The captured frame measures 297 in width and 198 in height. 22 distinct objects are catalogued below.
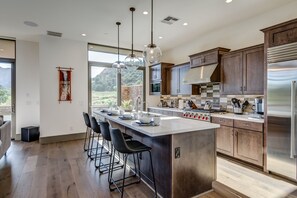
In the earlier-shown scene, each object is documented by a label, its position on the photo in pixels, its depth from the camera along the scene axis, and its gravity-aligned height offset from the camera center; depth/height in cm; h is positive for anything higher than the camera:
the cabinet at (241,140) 317 -83
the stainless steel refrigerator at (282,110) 265 -19
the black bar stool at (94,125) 344 -56
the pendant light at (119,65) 414 +76
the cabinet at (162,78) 622 +70
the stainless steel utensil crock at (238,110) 403 -28
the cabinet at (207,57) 433 +107
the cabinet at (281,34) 270 +104
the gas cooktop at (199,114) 423 -41
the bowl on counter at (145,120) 247 -32
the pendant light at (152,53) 307 +80
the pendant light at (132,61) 343 +73
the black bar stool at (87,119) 395 -50
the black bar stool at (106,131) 280 -55
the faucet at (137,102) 324 -9
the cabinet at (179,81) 541 +55
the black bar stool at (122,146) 221 -64
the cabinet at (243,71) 349 +57
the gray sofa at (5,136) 343 -83
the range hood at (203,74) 436 +61
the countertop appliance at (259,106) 352 -17
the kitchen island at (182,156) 221 -78
